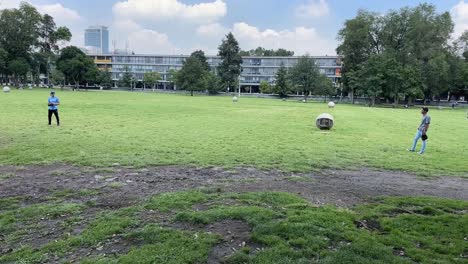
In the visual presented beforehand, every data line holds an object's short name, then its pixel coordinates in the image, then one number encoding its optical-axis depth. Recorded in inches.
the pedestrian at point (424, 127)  636.8
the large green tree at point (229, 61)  4475.9
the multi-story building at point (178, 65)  5261.8
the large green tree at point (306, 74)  3518.7
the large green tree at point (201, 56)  4769.4
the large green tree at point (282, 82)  3845.2
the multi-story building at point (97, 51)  6697.8
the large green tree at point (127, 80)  5236.2
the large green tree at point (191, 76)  3740.2
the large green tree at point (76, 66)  3730.3
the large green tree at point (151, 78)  5049.2
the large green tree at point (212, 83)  4089.8
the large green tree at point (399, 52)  2839.6
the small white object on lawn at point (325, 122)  925.2
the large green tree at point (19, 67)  3503.9
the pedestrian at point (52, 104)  836.8
